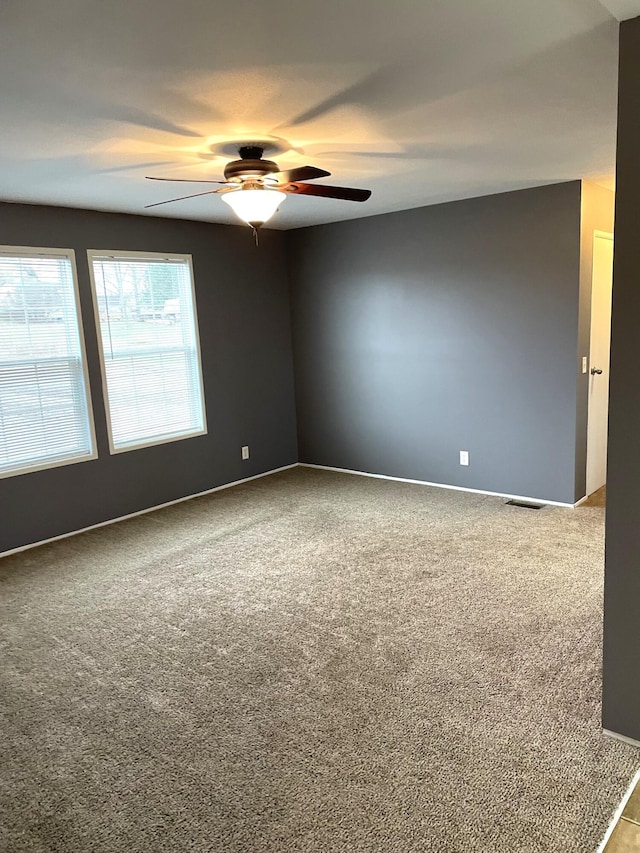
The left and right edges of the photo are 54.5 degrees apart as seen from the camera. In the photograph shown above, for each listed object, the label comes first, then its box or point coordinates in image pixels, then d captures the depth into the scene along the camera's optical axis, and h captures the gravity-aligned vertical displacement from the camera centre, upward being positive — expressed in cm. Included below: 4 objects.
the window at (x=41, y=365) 415 -22
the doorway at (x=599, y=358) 464 -40
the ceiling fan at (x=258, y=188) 286 +62
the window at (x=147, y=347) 470 -15
